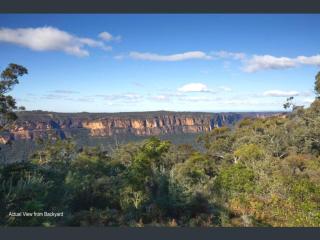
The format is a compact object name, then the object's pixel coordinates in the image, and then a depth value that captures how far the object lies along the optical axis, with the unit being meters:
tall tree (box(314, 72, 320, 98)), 19.78
